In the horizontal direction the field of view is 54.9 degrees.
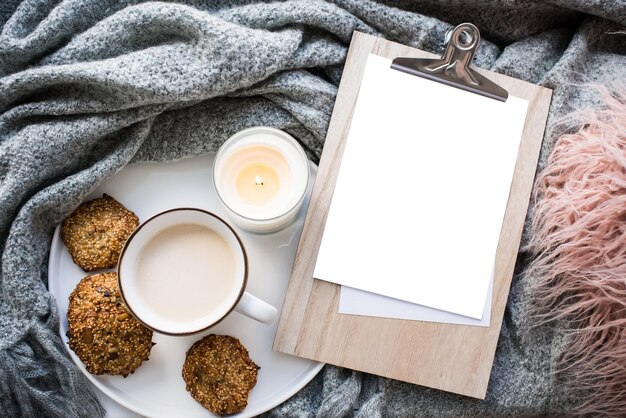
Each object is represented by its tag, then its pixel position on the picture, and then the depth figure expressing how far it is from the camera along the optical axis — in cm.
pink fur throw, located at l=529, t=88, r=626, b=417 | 66
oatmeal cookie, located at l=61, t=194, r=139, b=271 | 65
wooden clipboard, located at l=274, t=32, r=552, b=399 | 66
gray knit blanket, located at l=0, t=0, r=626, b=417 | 65
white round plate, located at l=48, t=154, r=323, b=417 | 66
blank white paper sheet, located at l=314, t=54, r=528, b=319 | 67
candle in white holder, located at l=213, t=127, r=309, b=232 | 63
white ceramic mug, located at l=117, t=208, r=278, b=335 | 60
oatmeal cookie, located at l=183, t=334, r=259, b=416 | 64
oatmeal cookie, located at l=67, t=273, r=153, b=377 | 63
